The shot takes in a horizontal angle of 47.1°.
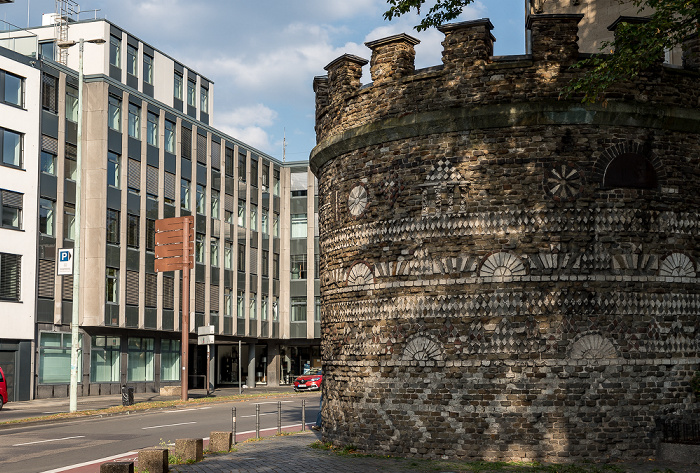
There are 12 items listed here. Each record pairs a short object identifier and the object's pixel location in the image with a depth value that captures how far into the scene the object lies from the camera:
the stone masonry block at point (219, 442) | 14.75
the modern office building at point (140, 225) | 38.38
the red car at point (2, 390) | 30.67
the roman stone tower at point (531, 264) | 11.83
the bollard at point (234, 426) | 16.23
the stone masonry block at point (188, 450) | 13.55
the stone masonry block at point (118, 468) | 10.73
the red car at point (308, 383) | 47.03
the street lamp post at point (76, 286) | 28.08
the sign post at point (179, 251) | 34.03
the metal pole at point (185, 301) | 33.75
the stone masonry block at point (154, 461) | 12.00
